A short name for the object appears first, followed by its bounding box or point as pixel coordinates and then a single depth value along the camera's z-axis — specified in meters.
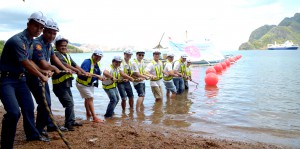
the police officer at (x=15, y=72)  3.72
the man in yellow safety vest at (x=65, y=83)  5.58
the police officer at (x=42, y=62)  4.54
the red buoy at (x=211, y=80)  16.80
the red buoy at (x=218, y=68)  27.71
